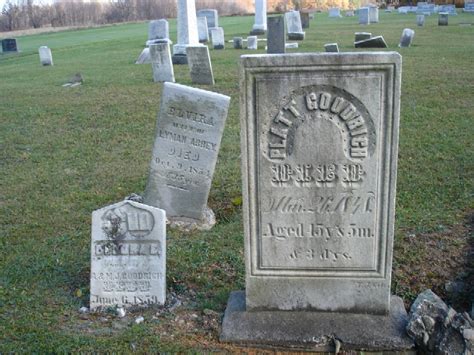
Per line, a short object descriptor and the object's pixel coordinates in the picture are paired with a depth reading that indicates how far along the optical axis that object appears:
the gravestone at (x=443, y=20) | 28.56
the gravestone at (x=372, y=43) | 18.78
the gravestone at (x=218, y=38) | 21.64
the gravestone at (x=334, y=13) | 43.94
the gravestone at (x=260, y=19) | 26.28
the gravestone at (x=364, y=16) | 31.37
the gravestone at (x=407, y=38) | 19.19
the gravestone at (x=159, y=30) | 21.27
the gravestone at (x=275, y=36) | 16.89
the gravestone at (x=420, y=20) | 29.14
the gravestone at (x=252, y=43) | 20.33
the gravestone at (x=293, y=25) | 23.10
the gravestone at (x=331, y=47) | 15.82
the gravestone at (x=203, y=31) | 24.80
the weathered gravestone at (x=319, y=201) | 3.46
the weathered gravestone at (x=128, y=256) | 4.09
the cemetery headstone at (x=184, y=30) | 17.05
